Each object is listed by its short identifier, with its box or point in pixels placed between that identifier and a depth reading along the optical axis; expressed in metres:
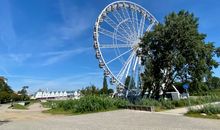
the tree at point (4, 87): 52.24
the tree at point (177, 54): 14.06
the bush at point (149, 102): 12.35
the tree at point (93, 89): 39.20
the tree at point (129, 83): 19.97
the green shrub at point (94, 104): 12.33
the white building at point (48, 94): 91.66
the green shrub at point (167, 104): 12.15
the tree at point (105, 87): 40.52
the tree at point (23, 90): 82.85
